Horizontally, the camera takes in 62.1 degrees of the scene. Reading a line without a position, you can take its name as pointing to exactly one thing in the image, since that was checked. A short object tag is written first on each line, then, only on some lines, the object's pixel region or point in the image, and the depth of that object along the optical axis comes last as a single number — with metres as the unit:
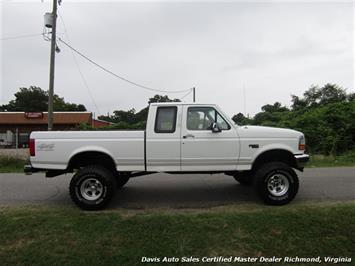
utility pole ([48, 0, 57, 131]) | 13.70
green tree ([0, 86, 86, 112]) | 69.56
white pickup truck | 5.74
